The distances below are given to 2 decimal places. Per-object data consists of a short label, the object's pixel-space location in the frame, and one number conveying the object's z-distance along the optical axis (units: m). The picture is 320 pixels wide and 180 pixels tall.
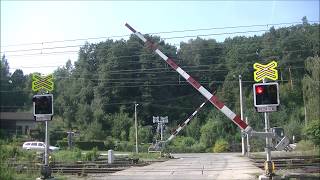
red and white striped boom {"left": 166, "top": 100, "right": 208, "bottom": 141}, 46.04
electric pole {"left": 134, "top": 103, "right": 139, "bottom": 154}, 47.15
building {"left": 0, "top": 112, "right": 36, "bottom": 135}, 89.81
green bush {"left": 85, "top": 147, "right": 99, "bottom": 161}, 38.68
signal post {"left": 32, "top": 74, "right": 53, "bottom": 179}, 18.94
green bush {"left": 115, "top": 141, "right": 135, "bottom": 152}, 55.18
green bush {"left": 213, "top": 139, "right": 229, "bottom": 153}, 67.61
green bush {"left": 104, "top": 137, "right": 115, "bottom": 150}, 54.43
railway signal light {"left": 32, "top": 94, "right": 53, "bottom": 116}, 19.06
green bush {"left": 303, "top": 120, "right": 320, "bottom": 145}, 44.90
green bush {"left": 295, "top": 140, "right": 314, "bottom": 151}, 48.24
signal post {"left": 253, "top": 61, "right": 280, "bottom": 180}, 17.16
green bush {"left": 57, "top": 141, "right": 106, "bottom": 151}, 59.94
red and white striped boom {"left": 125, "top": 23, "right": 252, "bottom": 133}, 17.48
